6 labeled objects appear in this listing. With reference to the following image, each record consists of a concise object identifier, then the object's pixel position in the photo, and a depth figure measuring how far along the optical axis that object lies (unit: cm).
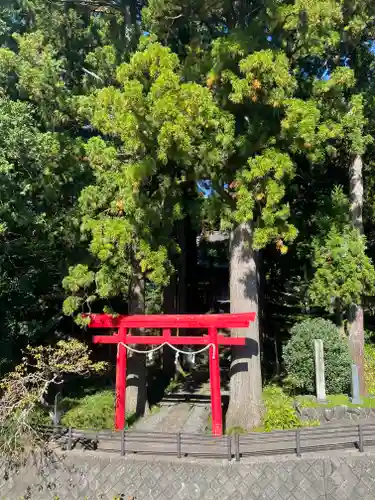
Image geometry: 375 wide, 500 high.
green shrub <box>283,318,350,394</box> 1122
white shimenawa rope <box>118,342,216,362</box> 940
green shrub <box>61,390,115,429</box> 979
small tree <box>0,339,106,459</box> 824
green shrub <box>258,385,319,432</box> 936
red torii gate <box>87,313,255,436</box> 933
